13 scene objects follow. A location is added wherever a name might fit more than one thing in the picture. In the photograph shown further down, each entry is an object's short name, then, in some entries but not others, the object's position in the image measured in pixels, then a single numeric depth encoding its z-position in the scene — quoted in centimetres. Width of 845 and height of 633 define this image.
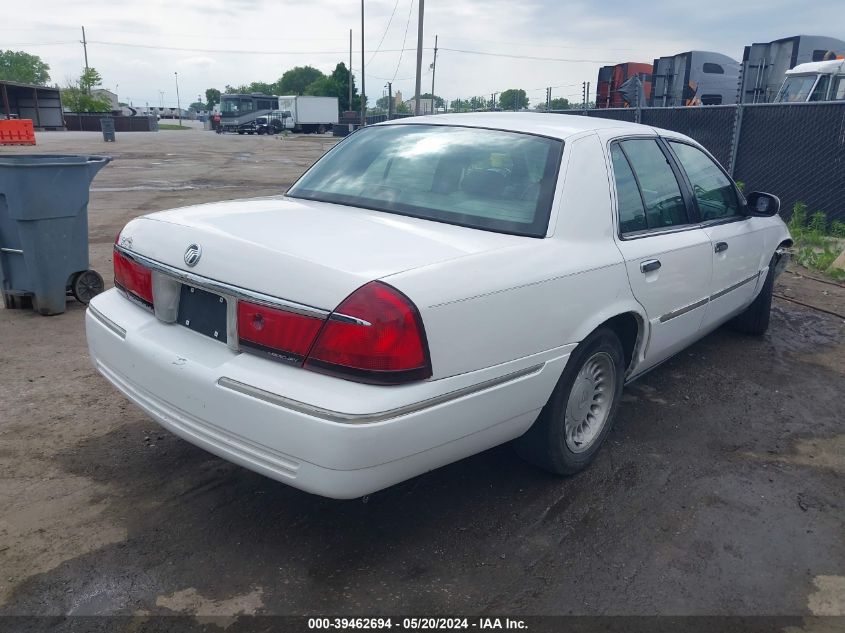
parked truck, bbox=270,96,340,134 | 6128
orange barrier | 3127
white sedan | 244
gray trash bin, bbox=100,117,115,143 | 3784
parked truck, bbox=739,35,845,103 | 1978
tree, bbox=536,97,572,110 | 3181
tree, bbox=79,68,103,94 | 8712
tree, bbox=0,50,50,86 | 12325
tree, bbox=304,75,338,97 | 8851
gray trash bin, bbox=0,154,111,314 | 549
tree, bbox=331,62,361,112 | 8175
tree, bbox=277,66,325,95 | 13488
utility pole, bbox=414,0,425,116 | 2476
